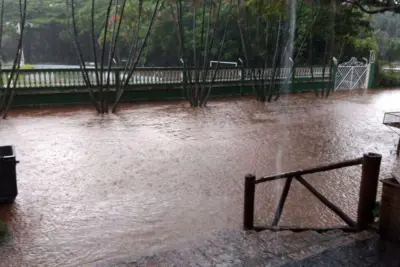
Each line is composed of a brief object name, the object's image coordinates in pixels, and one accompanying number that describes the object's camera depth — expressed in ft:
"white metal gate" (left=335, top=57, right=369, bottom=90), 60.34
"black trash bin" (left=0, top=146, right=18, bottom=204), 15.80
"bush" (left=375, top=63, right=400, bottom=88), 65.36
